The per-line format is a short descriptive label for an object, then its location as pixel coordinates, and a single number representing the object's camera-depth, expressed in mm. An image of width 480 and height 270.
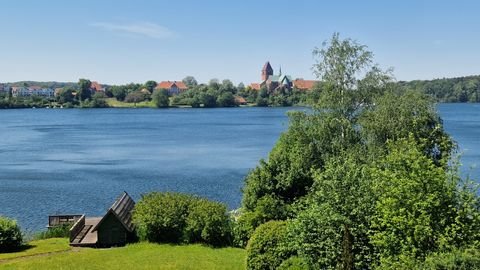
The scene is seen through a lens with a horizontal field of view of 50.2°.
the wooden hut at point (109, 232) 28766
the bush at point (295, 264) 18828
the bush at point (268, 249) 21047
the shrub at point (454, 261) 13758
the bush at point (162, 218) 28875
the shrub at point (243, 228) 28406
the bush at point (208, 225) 28203
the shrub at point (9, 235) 27438
